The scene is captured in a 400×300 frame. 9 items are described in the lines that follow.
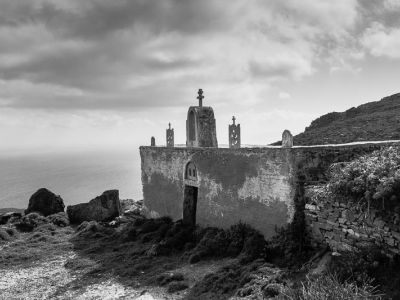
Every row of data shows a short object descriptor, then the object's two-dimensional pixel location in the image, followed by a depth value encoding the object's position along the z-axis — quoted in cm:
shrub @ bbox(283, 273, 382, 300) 673
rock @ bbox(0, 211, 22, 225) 2619
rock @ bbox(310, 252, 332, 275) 1019
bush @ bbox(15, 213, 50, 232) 2391
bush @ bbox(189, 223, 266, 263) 1330
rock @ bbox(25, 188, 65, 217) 2790
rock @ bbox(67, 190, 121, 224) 2575
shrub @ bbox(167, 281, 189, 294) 1211
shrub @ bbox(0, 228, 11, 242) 2122
